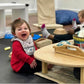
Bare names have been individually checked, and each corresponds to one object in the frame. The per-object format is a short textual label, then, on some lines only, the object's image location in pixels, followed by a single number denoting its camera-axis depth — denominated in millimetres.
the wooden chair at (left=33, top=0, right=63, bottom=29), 4070
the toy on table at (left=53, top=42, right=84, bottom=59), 1406
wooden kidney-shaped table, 1311
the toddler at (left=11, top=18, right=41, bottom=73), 1579
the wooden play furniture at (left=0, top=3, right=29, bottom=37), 3203
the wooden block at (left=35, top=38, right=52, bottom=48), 1803
